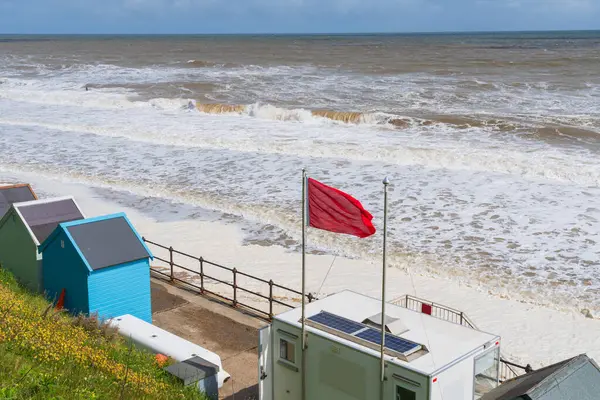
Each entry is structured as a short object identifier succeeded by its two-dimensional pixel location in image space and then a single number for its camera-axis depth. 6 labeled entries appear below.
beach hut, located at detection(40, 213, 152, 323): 13.16
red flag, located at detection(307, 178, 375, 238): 8.75
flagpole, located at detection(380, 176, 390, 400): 8.24
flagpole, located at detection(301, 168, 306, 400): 9.26
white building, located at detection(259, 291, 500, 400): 8.23
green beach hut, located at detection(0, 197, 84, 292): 14.30
